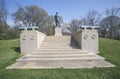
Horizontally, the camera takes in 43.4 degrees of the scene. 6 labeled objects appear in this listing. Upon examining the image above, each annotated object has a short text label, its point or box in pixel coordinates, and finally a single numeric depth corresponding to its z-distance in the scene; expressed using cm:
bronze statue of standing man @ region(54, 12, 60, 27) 1867
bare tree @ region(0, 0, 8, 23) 3528
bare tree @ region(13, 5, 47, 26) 4041
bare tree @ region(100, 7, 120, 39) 3975
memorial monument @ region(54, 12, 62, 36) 1798
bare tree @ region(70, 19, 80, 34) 4691
